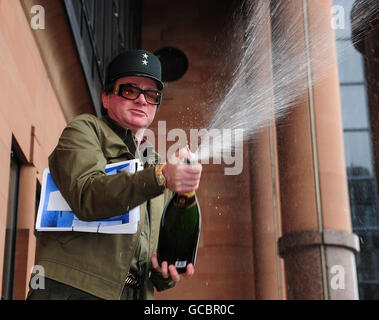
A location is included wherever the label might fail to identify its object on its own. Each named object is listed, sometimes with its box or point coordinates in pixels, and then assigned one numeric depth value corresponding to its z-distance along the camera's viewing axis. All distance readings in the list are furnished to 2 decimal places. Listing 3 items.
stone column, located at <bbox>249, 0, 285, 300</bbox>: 11.20
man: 2.58
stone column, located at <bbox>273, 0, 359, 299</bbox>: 8.70
